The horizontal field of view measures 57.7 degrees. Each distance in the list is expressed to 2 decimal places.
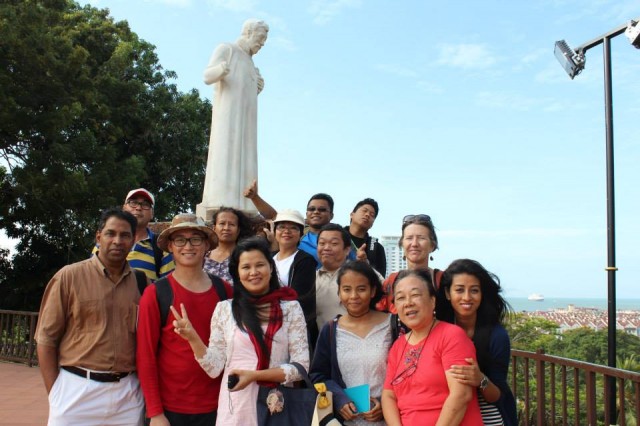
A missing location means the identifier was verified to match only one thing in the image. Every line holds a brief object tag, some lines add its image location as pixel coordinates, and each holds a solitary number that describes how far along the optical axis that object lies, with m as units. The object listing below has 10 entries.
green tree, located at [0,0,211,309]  11.88
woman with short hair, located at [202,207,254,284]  3.86
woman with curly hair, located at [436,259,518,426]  2.71
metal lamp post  4.87
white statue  7.62
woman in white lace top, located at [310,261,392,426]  2.74
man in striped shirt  3.76
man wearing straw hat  2.78
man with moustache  2.82
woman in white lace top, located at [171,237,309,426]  2.66
